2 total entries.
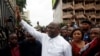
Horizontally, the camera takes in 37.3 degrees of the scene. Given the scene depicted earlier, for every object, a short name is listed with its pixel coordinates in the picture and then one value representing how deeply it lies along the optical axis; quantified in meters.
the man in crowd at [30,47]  3.08
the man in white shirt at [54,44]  2.61
